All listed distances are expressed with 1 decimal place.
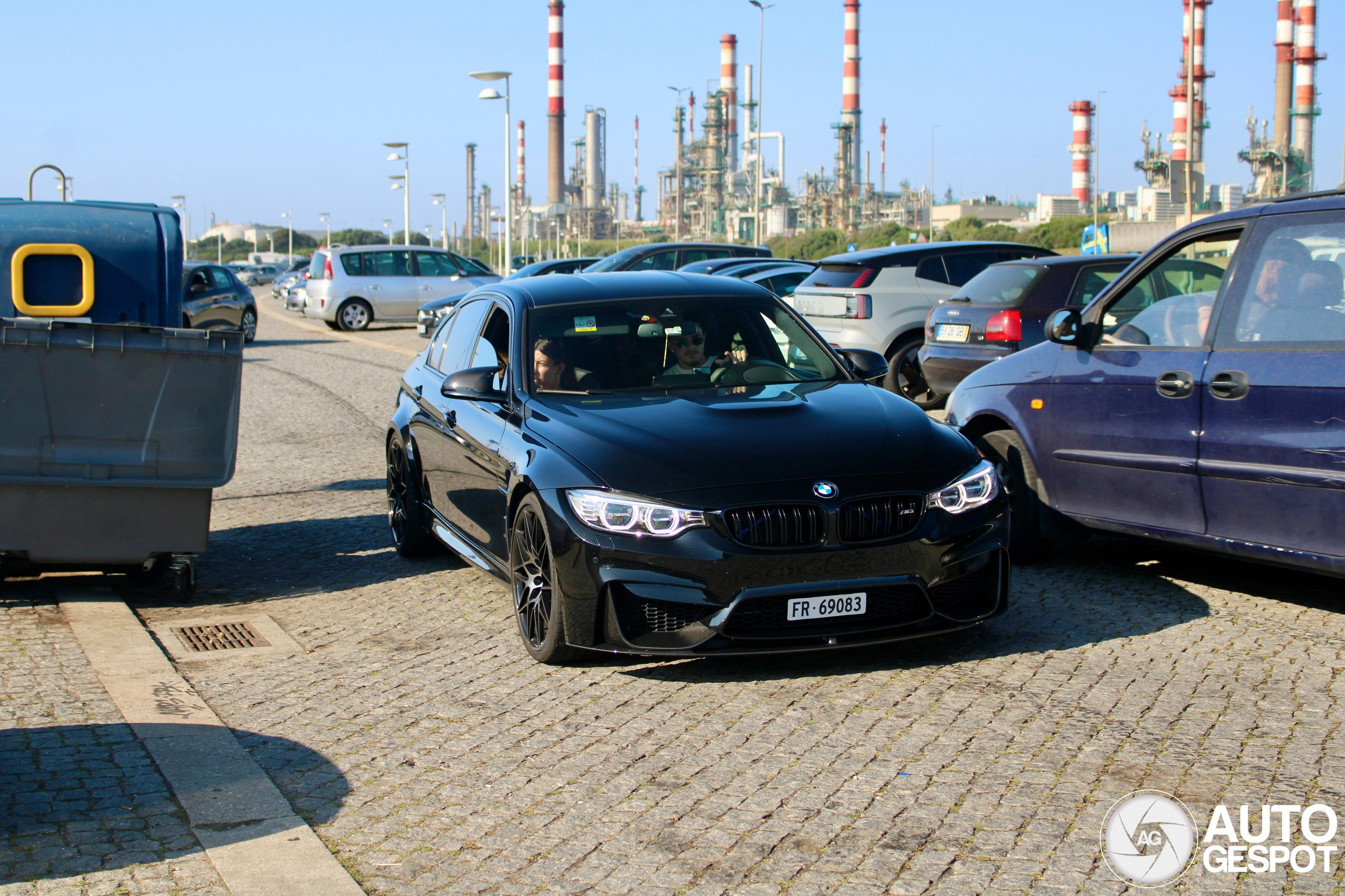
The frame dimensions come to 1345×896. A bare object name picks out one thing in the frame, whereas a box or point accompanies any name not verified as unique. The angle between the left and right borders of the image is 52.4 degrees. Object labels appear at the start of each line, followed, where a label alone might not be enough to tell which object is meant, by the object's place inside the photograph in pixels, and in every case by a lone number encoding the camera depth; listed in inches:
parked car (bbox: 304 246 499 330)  1198.9
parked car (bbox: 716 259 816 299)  721.0
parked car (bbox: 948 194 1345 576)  206.4
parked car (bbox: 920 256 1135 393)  467.2
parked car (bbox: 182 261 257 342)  1036.5
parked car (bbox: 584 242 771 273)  1010.1
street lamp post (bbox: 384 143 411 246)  2427.4
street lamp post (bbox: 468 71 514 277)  1545.3
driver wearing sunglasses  239.9
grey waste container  241.3
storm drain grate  233.8
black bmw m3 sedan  188.4
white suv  560.1
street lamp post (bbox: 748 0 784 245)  2105.1
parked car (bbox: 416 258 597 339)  892.6
